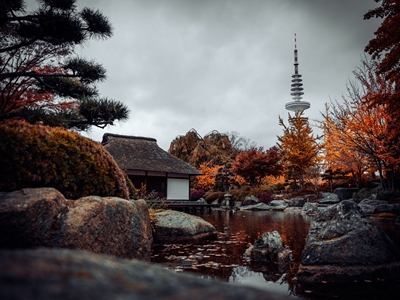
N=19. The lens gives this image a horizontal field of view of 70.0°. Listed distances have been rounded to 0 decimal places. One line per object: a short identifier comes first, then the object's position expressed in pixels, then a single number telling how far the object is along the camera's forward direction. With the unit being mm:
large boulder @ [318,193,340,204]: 18794
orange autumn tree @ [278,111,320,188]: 27719
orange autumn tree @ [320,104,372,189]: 18562
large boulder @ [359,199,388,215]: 13025
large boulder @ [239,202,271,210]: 21266
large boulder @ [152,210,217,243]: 7359
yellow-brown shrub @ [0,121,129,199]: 3818
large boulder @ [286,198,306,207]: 21281
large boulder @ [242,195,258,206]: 24047
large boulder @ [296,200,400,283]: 3967
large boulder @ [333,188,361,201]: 19344
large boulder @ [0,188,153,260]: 3074
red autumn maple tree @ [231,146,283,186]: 27234
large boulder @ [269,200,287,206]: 22153
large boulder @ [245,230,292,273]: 4953
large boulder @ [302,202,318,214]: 16775
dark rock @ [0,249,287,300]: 492
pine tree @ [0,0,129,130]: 6188
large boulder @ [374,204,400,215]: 12373
